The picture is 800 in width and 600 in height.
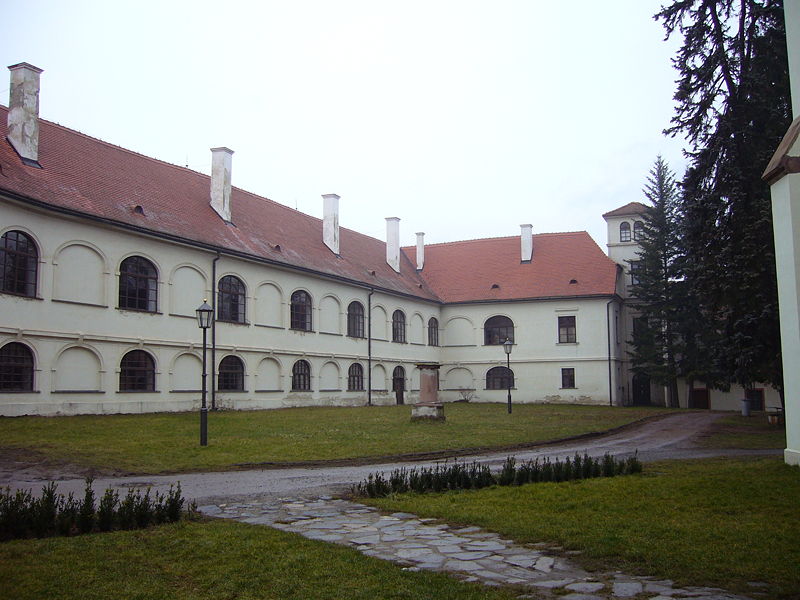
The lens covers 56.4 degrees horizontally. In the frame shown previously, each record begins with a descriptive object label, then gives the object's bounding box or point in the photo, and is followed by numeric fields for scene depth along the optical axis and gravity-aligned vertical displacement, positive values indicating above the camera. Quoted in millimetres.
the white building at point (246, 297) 24969 +3644
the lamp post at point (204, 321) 17734 +1359
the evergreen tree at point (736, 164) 20016 +5756
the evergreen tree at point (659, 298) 46344 +4525
